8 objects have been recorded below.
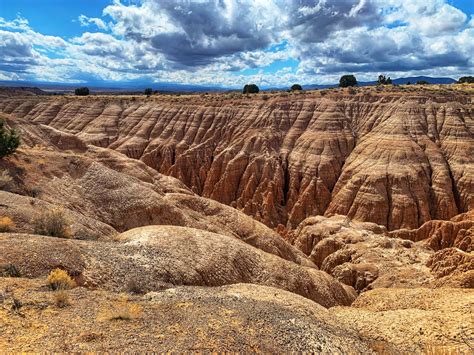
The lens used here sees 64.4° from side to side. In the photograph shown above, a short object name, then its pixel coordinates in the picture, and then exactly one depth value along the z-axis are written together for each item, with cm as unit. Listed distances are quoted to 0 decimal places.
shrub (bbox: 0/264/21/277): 1166
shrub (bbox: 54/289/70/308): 1036
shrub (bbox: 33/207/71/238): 1522
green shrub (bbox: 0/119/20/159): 2078
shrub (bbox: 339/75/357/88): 8733
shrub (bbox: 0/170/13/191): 1902
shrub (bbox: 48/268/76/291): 1134
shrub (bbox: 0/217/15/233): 1461
